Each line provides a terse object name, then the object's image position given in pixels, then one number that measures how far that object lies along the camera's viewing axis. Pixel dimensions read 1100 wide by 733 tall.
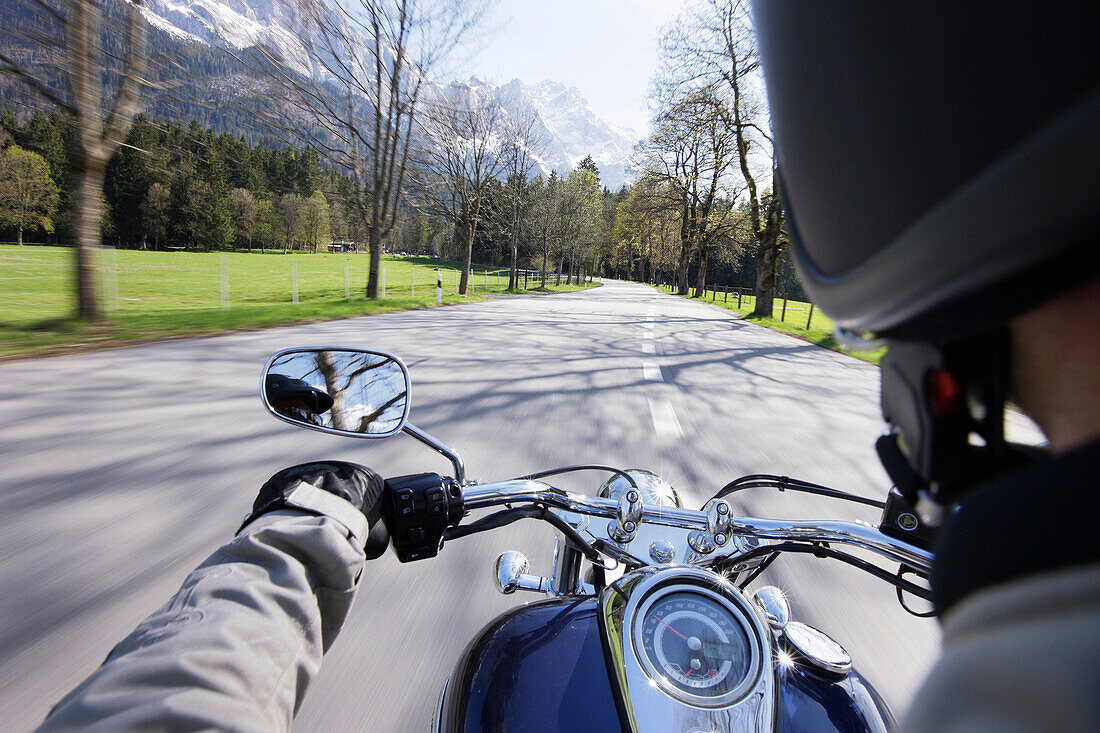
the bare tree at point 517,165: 29.52
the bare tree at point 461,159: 20.02
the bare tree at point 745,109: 19.22
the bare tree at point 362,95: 14.98
